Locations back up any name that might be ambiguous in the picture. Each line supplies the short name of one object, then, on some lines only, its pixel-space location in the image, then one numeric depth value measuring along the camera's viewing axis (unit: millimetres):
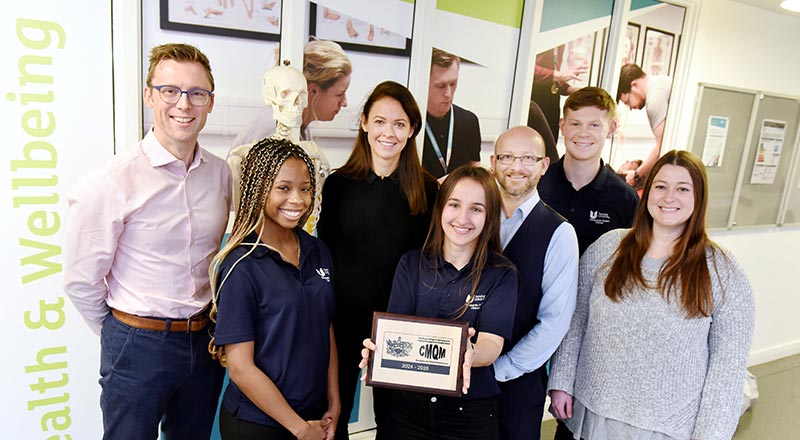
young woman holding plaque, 1733
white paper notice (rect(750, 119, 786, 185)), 4723
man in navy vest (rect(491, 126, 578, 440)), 1961
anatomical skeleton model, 2199
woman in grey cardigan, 1767
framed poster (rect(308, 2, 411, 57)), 2656
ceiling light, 3862
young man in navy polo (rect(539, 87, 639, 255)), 2584
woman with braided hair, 1552
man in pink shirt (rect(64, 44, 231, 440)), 1724
